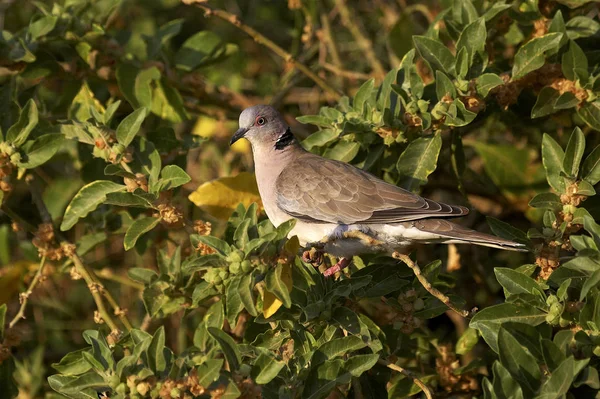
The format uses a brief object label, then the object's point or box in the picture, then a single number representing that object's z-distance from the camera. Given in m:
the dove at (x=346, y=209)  7.50
